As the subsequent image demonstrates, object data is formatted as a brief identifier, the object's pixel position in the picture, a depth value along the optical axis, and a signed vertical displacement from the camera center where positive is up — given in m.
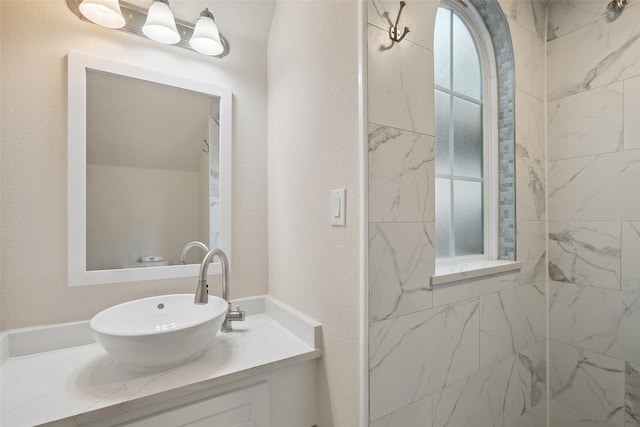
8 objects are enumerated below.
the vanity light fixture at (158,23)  1.09 +0.81
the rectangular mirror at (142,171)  1.13 +0.19
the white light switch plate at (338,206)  0.93 +0.02
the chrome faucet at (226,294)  1.17 -0.35
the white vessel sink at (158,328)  0.80 -0.39
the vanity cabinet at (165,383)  0.77 -0.52
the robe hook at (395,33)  0.90 +0.58
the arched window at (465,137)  1.28 +0.37
